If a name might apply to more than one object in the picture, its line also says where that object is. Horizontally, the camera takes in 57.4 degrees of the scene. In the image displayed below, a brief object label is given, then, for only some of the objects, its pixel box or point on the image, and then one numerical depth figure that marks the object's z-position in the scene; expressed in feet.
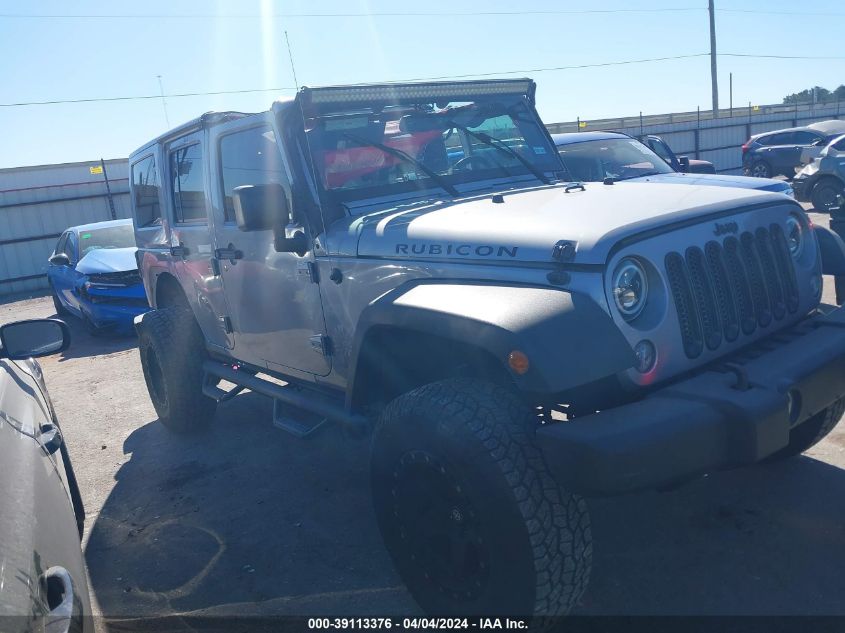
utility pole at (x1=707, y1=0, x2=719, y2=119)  96.28
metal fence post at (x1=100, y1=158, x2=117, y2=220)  59.57
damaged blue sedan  32.71
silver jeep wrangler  8.14
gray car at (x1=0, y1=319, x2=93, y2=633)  5.82
